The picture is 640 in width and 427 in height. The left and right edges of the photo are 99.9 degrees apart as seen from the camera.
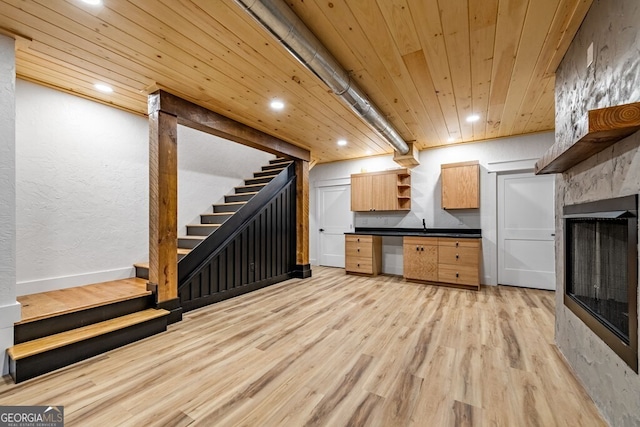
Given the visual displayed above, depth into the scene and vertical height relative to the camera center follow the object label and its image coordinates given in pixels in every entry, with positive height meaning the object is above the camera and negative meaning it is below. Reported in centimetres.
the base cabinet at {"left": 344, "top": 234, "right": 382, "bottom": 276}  536 -79
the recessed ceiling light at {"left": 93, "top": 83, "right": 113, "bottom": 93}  283 +139
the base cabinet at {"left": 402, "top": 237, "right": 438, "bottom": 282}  464 -77
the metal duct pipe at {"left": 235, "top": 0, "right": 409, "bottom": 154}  158 +119
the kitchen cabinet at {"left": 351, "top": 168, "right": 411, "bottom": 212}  540 +50
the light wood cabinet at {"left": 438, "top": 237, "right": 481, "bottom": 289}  432 -77
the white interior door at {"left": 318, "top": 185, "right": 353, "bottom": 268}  638 -14
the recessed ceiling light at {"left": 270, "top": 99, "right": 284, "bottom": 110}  319 +136
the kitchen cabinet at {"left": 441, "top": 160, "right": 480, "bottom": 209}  467 +52
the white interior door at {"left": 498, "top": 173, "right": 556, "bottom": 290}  437 -27
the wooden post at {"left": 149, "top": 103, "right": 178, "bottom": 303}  286 +10
